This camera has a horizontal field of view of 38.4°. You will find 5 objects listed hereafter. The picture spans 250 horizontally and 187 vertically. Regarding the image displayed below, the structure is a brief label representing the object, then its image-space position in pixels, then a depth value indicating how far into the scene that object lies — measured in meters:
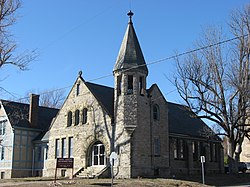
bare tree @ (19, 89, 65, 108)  71.06
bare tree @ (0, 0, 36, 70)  24.67
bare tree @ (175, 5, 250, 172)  33.59
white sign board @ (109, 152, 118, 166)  21.73
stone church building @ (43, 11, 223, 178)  30.75
